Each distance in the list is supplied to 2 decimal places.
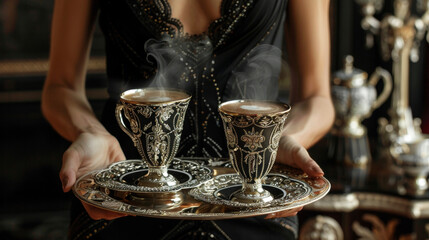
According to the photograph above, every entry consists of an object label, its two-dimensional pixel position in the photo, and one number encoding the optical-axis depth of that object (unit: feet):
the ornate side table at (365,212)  7.30
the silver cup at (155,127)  4.17
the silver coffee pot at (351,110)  7.73
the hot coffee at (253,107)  4.06
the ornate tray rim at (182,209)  3.85
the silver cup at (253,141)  4.00
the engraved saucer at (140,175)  4.12
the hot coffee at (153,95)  4.27
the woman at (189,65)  4.58
